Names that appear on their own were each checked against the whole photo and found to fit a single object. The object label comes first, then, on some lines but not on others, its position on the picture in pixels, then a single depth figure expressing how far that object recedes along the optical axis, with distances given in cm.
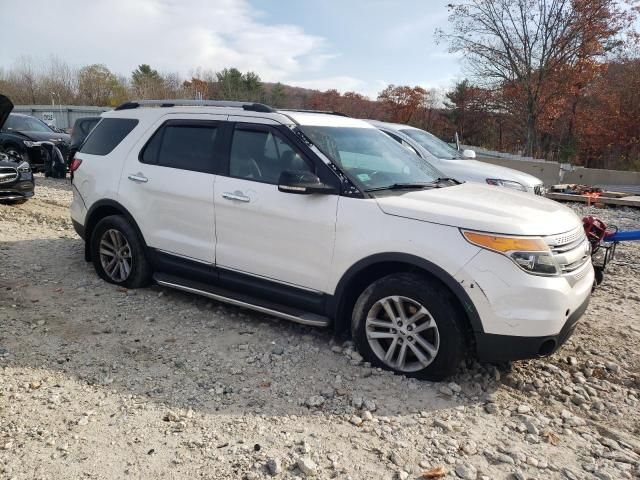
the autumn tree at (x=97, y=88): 4516
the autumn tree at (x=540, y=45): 1886
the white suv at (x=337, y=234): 313
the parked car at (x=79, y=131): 1234
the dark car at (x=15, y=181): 844
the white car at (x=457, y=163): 805
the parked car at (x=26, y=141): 1320
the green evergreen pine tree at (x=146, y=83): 3792
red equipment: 476
